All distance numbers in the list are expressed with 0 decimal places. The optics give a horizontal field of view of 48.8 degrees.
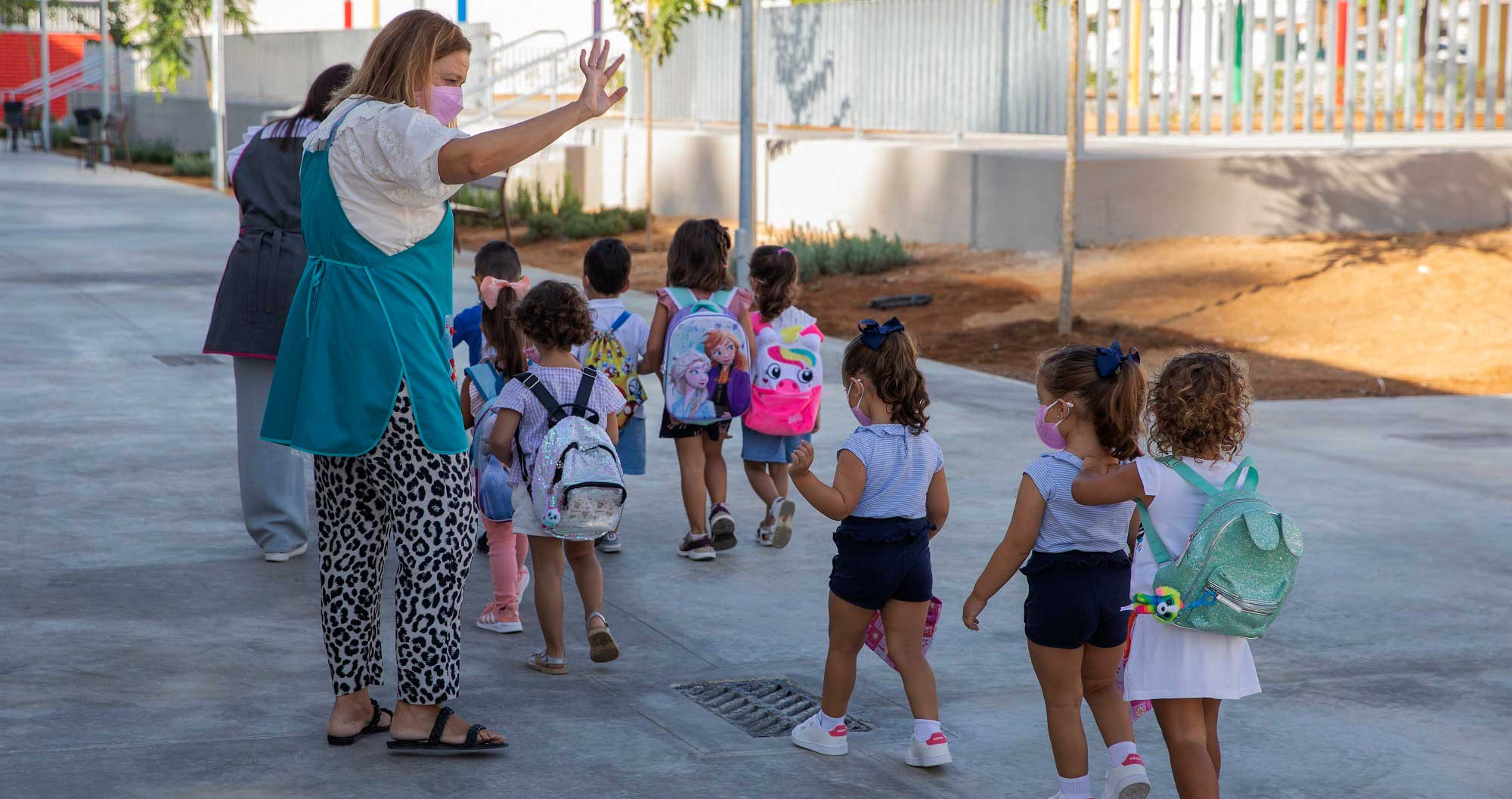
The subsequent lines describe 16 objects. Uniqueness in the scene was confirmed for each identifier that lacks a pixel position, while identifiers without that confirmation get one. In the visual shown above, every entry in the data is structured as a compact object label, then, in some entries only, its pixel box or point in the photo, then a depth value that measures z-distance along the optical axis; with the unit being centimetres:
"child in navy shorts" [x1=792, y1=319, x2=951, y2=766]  417
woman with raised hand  395
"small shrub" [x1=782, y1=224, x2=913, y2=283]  1703
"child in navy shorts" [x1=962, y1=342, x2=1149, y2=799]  380
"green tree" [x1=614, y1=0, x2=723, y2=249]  1970
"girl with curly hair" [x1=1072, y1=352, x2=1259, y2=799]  357
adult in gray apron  591
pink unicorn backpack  625
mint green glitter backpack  349
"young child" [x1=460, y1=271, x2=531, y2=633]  515
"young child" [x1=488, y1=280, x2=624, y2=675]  488
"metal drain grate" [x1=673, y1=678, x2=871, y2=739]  454
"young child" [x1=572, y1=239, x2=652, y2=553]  588
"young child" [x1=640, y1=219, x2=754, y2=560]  615
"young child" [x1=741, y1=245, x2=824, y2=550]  619
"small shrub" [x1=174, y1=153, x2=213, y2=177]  3616
